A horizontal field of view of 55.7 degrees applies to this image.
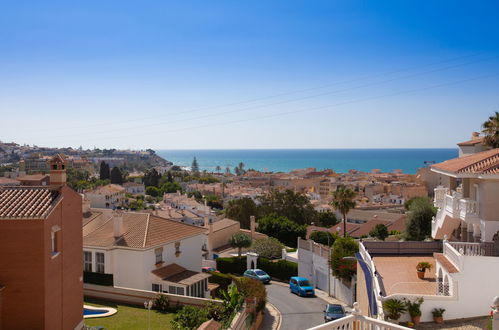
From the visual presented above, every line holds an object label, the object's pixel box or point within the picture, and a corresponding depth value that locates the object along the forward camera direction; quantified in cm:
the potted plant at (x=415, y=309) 1378
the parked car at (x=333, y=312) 2581
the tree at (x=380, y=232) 5032
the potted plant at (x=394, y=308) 1377
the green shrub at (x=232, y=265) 4262
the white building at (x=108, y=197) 9156
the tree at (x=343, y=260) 3067
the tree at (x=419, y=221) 3709
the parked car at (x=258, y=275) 3772
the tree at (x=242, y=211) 7156
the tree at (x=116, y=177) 16225
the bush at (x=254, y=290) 2553
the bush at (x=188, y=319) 2175
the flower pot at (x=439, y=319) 1393
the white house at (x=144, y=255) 2973
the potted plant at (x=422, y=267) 1809
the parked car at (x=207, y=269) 4088
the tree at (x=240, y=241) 4625
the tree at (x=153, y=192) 14550
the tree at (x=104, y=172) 16612
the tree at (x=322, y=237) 4722
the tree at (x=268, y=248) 4419
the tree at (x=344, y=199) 5091
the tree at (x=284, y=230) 5494
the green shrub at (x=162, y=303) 2578
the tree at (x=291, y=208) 7056
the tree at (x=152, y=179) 16412
